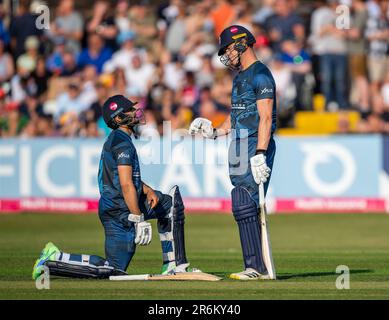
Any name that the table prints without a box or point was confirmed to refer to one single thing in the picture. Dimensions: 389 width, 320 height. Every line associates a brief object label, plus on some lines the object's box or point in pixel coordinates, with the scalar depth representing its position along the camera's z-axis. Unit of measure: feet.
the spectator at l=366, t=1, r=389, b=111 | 76.18
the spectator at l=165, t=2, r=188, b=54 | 78.74
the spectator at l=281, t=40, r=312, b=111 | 74.79
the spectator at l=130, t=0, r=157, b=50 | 79.77
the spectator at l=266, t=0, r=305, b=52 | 75.15
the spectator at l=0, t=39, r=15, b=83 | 79.07
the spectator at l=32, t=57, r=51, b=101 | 78.79
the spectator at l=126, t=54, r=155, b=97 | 75.56
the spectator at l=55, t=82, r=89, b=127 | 74.48
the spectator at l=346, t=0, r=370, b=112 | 75.66
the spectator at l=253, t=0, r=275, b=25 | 77.93
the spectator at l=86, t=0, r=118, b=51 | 79.46
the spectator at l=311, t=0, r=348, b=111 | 74.84
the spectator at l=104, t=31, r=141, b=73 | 76.74
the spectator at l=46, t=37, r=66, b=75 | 78.95
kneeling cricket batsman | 34.99
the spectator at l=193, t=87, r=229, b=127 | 71.97
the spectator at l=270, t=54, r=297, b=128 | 73.92
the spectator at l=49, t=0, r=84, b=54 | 80.07
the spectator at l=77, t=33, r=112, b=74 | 78.79
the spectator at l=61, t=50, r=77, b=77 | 78.64
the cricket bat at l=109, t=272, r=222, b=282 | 35.06
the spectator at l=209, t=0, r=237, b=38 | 78.43
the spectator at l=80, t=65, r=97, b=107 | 75.56
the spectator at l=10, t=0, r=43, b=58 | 79.15
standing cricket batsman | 34.68
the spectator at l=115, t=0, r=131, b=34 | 79.71
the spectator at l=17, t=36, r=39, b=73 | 79.20
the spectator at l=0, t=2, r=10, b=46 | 81.15
